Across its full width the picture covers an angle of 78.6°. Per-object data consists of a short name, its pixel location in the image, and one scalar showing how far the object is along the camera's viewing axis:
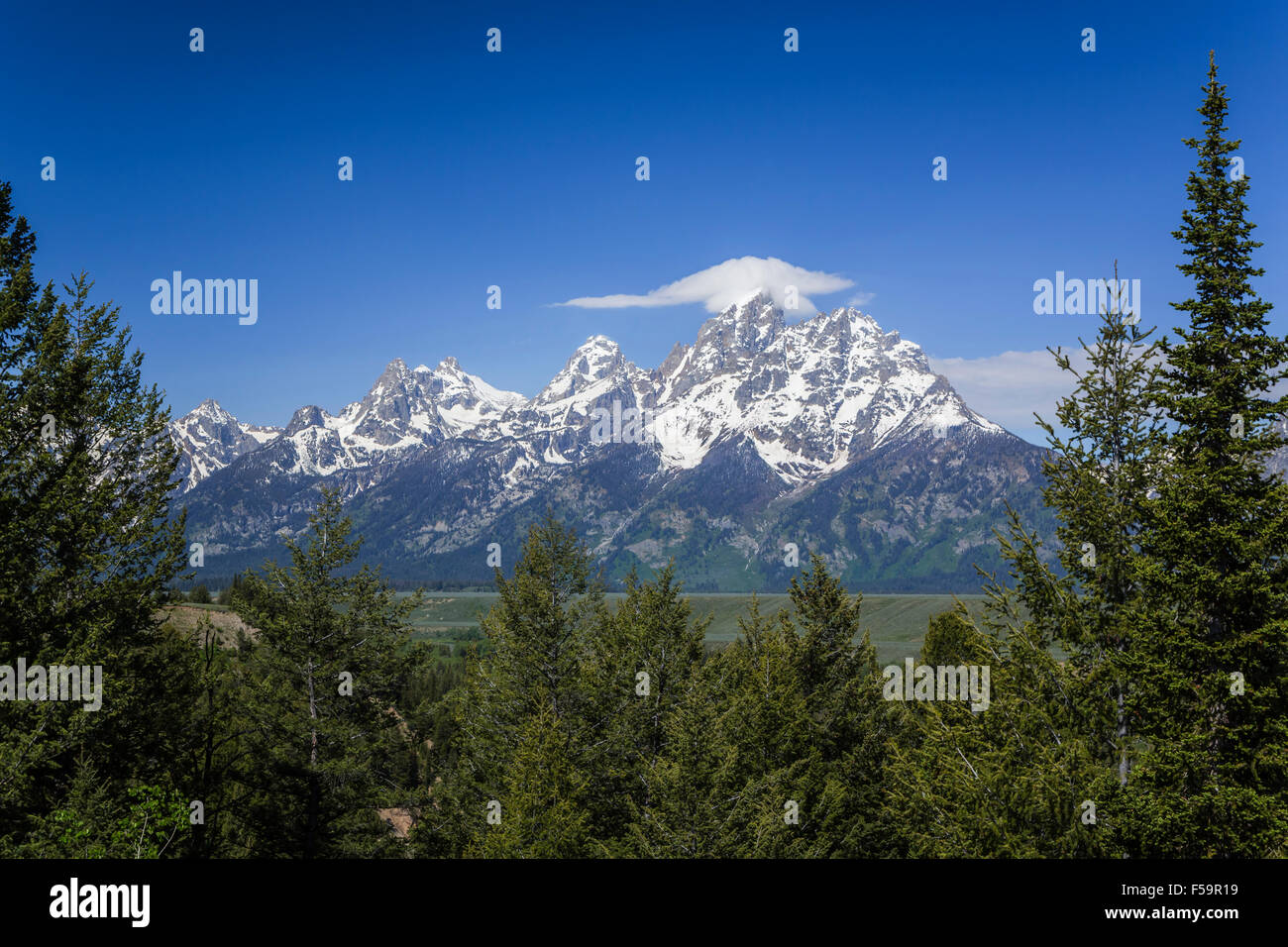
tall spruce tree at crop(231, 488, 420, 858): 29.91
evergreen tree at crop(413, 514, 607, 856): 29.70
